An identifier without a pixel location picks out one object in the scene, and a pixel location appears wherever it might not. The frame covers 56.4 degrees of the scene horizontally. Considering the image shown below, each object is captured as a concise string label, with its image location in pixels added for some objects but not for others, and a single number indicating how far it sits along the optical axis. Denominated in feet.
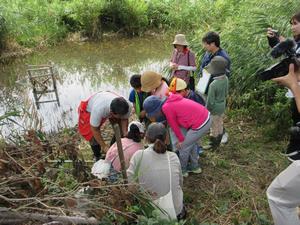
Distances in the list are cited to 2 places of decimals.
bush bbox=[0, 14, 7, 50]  29.74
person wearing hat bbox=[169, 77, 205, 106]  9.46
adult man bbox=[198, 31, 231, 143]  10.84
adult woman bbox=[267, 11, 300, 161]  6.93
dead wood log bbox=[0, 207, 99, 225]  5.54
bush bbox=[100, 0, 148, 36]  35.61
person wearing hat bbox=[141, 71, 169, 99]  9.74
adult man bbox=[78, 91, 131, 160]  9.24
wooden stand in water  20.17
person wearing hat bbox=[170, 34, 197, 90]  12.89
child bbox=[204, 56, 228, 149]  10.31
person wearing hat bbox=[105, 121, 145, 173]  8.46
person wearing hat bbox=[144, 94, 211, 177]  9.12
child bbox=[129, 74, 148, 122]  10.33
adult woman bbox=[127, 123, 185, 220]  7.47
